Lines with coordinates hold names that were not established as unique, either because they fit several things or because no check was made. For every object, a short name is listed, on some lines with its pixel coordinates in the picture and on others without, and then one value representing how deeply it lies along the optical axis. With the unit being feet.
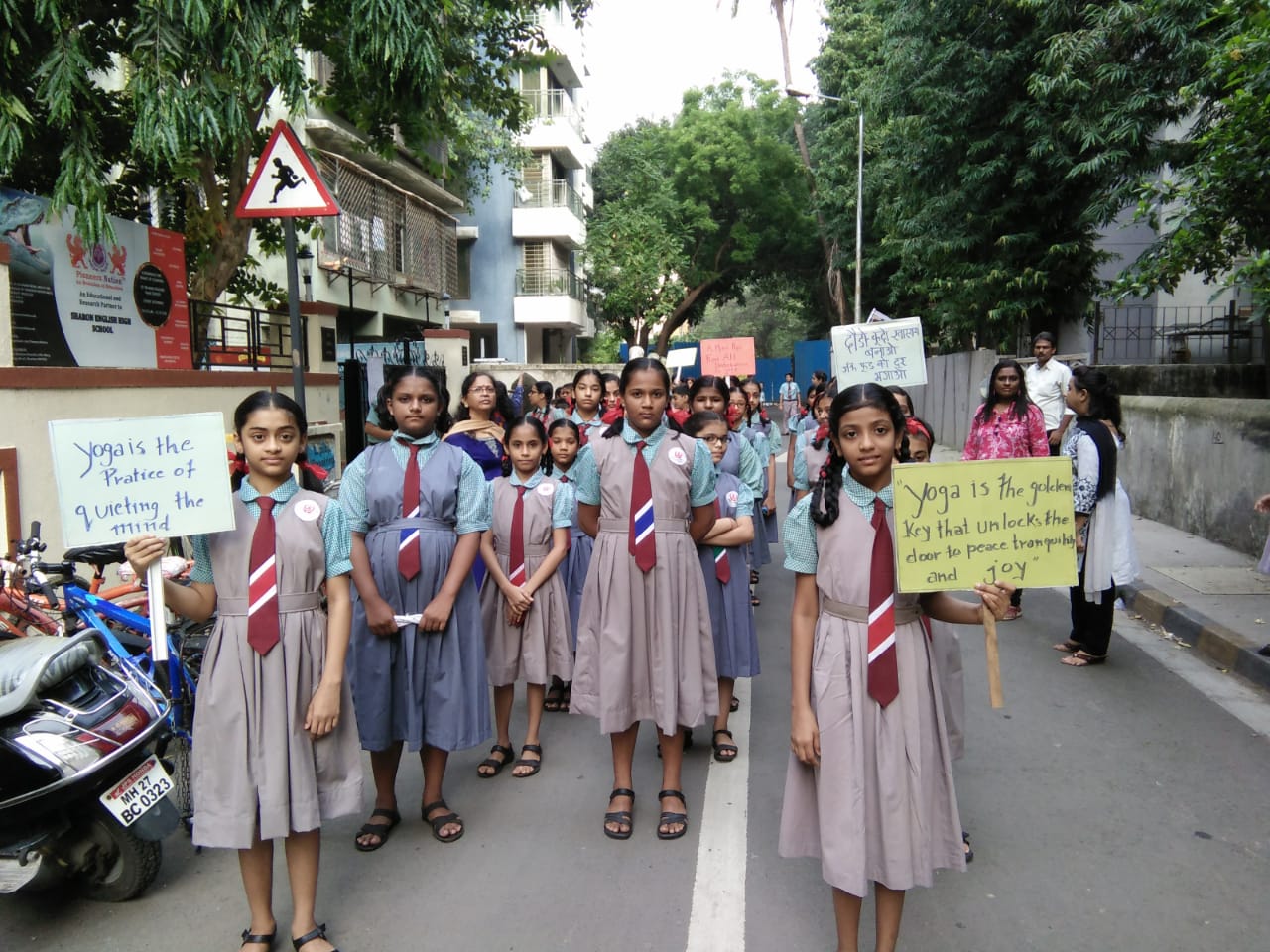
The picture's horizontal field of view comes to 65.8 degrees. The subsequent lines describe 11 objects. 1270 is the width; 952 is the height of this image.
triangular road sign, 18.26
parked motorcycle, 10.22
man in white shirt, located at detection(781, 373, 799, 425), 60.45
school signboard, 22.86
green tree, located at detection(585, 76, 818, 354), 102.01
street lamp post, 82.79
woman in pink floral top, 21.81
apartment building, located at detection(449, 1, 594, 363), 99.25
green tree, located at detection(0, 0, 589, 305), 20.02
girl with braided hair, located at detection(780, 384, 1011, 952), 9.04
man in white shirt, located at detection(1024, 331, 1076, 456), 31.83
